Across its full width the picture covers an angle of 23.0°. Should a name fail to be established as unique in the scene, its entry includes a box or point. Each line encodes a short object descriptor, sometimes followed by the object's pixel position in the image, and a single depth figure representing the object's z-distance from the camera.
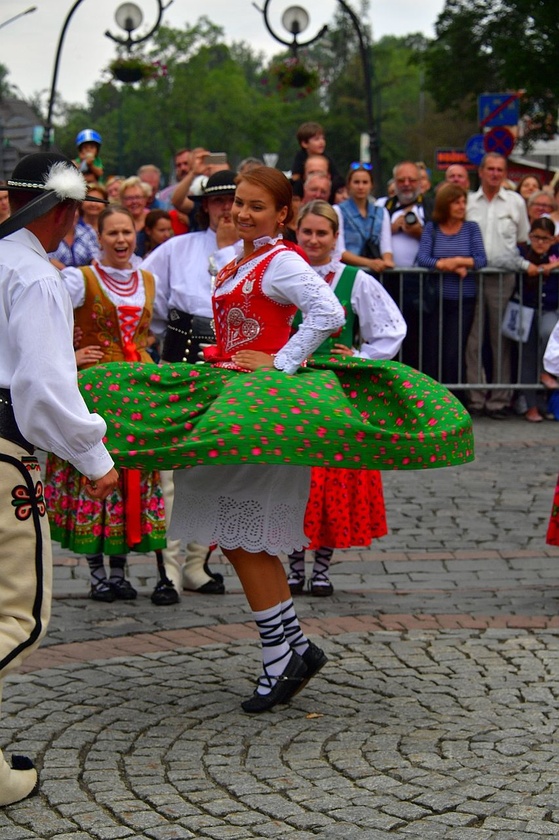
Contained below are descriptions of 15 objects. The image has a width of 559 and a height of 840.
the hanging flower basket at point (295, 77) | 20.39
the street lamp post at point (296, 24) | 20.03
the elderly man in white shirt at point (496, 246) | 12.36
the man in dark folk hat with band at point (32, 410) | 4.06
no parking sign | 17.08
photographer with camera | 12.19
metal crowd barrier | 12.18
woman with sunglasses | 11.72
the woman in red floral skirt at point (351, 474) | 6.91
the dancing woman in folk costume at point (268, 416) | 4.80
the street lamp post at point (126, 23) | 21.20
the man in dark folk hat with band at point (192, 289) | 7.22
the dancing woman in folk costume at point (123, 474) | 6.88
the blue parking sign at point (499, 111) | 17.67
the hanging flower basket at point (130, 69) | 21.42
